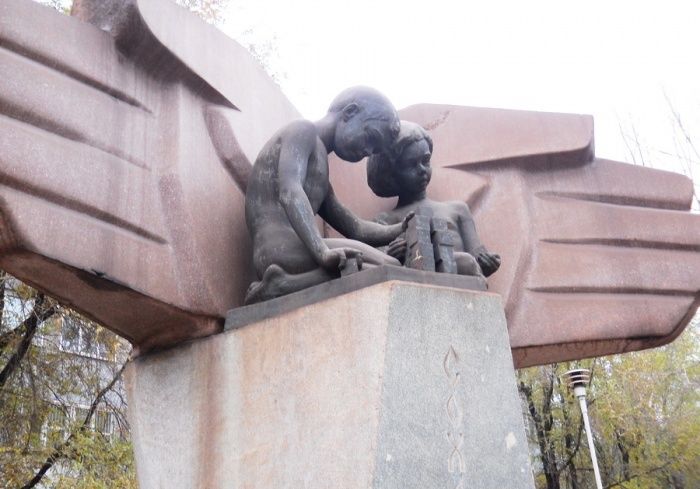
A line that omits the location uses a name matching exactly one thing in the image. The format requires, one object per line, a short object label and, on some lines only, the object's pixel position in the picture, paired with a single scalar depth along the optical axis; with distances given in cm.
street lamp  1123
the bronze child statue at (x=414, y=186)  389
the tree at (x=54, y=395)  674
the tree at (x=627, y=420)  1394
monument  264
